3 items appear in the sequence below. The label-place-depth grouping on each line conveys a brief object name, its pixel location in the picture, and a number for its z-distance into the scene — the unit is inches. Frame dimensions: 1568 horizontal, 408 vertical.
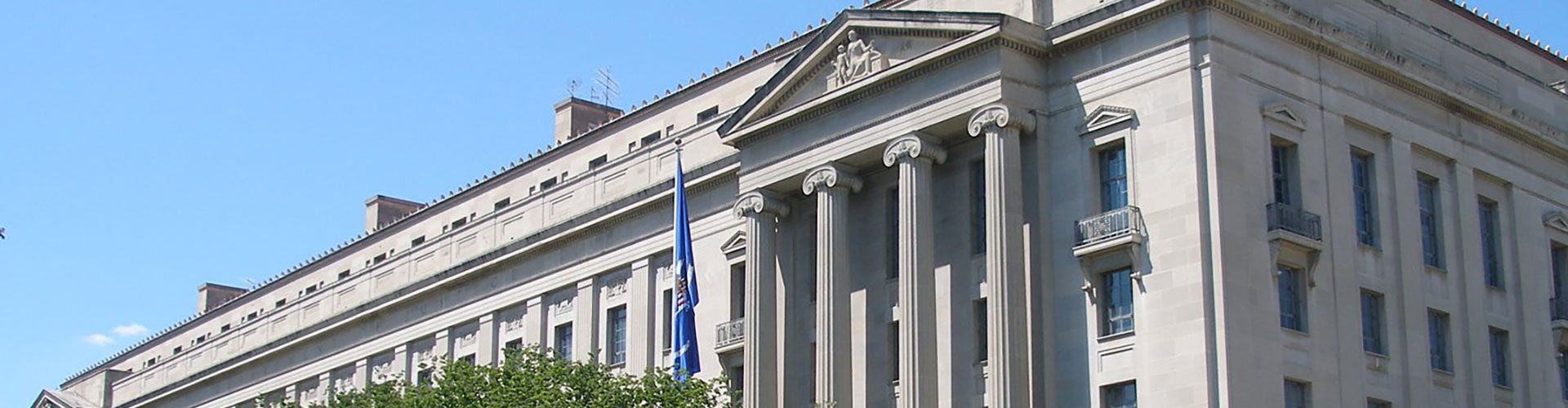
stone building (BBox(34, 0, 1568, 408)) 1750.7
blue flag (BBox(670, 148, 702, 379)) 2181.3
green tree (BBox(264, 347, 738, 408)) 1882.4
